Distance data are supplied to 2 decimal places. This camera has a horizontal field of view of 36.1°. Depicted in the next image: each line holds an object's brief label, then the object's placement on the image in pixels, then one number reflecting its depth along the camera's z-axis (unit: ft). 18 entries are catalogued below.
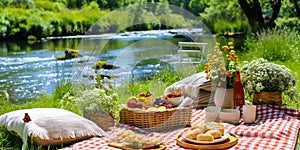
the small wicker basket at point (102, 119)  12.17
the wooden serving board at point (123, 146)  10.58
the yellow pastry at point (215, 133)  10.66
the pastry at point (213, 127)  10.96
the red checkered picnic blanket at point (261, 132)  10.63
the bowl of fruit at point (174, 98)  13.16
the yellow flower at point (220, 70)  13.60
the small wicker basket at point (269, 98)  14.14
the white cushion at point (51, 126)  10.77
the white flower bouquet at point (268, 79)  14.10
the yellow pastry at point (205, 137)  10.50
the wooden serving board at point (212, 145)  10.30
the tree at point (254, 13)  46.29
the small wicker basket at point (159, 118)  11.96
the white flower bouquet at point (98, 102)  12.13
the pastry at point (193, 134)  10.84
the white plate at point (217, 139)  10.39
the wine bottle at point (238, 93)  13.52
